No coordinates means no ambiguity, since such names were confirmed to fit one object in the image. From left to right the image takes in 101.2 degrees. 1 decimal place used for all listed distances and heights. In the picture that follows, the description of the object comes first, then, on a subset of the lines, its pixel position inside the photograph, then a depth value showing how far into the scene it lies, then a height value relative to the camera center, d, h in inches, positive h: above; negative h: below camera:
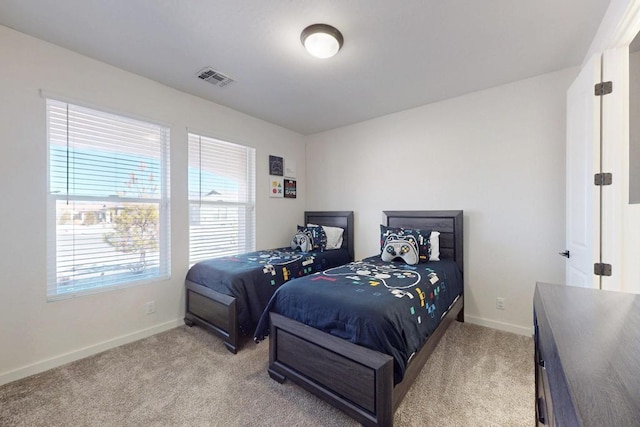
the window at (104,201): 83.4 +3.9
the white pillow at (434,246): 108.6 -14.3
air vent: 96.1 +51.3
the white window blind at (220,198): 117.7 +6.7
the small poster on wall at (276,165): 151.1 +27.1
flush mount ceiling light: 72.8 +49.2
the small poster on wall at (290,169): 160.1 +26.8
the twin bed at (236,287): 89.8 -27.8
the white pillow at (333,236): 146.1 -13.8
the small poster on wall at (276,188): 151.8 +14.3
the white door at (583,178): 66.2 +9.6
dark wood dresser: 16.6 -12.3
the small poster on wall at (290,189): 160.0 +14.3
